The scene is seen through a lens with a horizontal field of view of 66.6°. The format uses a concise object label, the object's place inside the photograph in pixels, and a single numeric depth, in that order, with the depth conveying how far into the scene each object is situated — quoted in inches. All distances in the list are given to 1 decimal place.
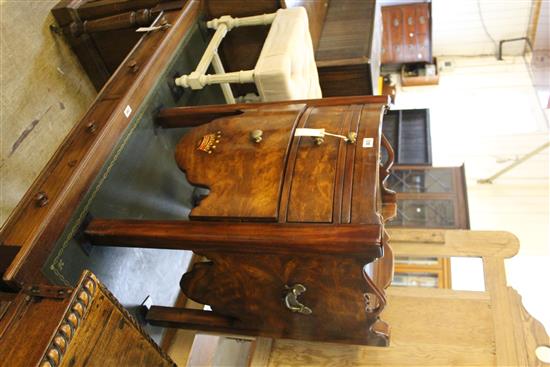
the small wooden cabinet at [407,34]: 220.8
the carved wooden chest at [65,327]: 32.5
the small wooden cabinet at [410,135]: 169.2
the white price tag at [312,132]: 46.3
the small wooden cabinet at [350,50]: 97.0
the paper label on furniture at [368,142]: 45.8
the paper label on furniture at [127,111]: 57.7
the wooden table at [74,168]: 43.8
